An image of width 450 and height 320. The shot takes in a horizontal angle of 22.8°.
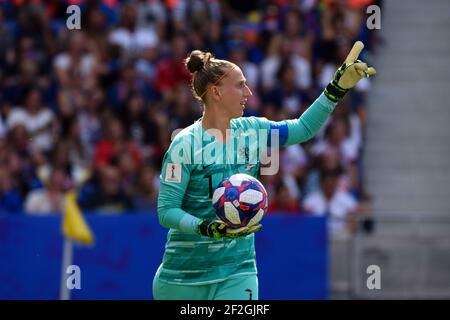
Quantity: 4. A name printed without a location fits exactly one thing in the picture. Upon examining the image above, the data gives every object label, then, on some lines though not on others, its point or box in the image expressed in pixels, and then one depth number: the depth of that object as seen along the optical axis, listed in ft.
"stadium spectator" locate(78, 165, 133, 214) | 45.42
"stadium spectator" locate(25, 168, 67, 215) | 45.14
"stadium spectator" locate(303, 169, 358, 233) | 46.21
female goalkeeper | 22.61
